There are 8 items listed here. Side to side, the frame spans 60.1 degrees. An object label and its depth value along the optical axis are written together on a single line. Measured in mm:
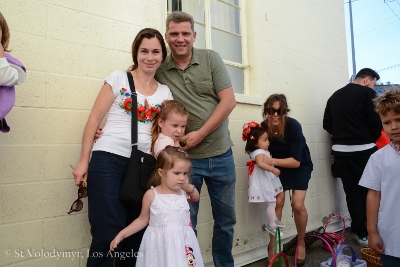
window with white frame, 3869
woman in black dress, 3635
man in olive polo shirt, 2617
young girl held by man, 2299
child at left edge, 1735
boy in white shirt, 2207
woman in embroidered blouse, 2111
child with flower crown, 3455
